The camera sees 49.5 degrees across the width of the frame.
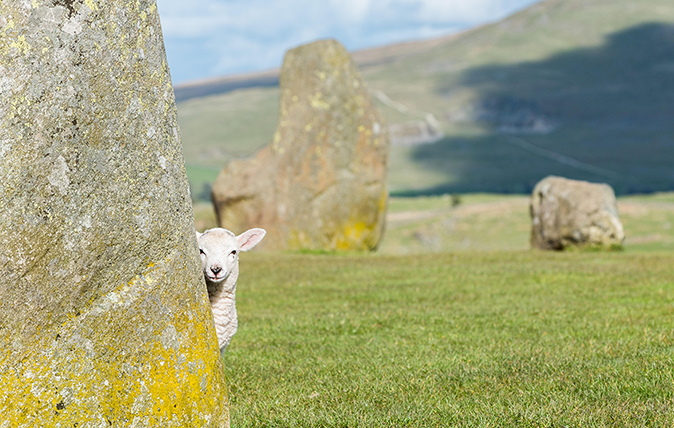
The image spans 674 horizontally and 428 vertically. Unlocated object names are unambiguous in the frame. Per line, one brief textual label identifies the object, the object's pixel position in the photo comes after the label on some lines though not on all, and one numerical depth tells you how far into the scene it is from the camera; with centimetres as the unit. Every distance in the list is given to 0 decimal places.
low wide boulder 2162
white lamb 628
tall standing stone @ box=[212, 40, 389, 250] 2375
